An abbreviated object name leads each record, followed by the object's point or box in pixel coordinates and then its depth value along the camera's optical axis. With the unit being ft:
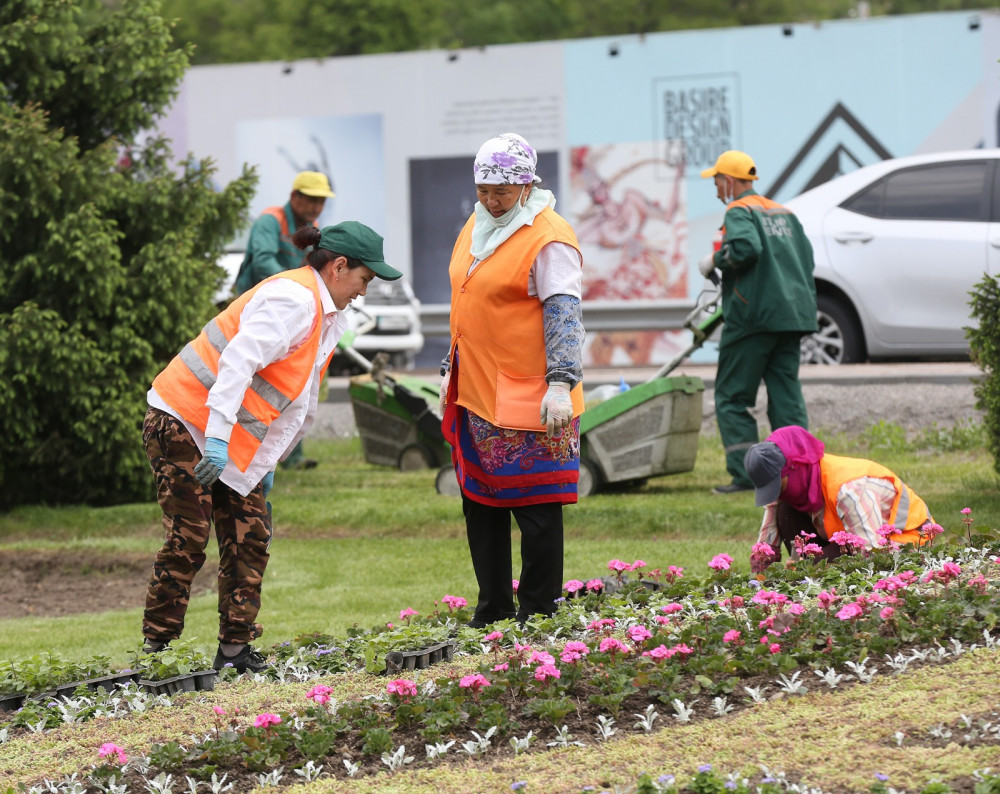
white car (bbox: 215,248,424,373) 109.50
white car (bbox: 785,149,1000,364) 79.87
